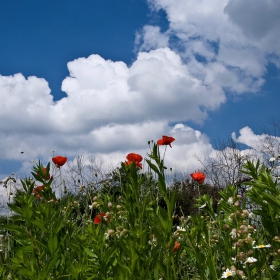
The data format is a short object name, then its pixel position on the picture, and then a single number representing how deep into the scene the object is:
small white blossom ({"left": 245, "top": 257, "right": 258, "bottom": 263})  1.97
